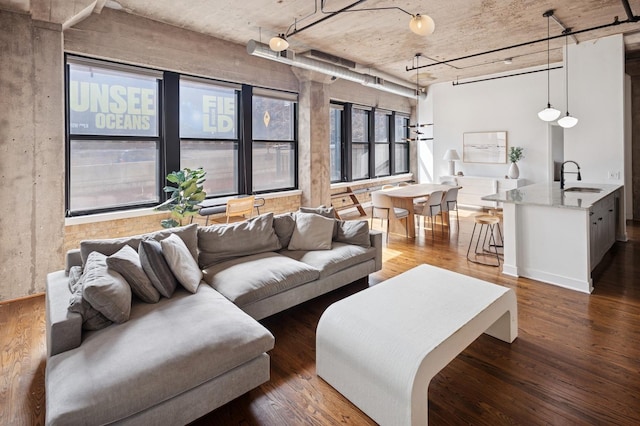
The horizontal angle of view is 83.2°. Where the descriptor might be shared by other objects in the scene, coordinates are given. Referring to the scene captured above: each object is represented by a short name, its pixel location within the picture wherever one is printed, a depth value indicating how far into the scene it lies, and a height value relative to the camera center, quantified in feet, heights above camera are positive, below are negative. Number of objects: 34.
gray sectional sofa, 5.53 -2.28
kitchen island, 12.28 -1.01
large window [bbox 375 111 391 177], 32.27 +5.97
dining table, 20.27 +0.49
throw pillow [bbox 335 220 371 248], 13.21 -0.93
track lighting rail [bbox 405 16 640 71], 16.72 +9.43
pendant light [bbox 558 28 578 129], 17.79 +7.28
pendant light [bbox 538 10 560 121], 16.42 +4.43
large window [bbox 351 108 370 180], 29.76 +5.51
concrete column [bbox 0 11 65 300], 11.96 +2.04
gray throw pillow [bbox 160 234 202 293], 9.02 -1.38
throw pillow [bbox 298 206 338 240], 13.79 -0.11
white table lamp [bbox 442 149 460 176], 30.58 +4.30
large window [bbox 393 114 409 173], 34.40 +6.21
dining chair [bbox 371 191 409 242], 20.03 -0.03
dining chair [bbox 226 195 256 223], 17.70 +0.19
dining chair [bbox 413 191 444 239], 19.93 +0.12
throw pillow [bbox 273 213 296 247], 13.00 -0.70
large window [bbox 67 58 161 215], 14.94 +3.30
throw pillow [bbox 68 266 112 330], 6.94 -2.00
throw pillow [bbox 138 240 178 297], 8.64 -1.41
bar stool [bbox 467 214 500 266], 15.52 -1.84
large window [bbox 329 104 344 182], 28.02 +5.25
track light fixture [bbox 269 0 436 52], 10.08 +6.54
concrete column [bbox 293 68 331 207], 23.15 +4.80
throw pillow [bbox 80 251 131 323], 7.04 -1.64
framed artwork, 28.96 +5.05
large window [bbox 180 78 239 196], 18.52 +4.22
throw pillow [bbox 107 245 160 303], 8.15 -1.48
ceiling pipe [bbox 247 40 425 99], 17.31 +8.09
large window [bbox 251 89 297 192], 21.85 +4.39
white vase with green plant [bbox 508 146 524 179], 27.27 +3.81
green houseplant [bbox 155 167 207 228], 15.94 +0.69
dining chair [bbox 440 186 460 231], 21.38 +0.43
